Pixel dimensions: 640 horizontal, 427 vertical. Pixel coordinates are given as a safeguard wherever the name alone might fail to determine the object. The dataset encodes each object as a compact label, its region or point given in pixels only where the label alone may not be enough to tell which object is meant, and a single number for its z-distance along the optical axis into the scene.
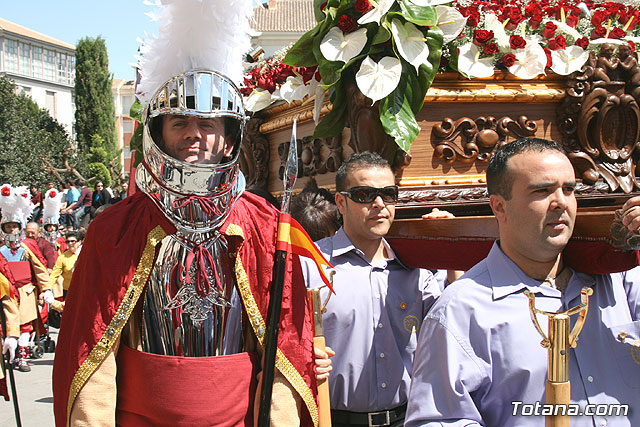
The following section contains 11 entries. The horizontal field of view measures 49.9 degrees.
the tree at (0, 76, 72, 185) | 32.25
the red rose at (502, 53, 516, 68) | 3.00
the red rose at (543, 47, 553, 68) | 3.03
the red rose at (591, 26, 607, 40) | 3.15
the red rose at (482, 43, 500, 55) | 2.97
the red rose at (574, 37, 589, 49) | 3.09
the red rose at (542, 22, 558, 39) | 3.09
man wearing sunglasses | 2.93
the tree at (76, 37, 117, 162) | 45.69
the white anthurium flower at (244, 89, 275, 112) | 3.84
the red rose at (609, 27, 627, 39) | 3.17
